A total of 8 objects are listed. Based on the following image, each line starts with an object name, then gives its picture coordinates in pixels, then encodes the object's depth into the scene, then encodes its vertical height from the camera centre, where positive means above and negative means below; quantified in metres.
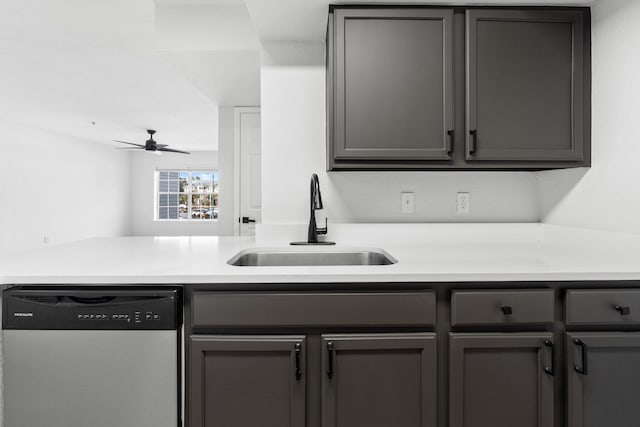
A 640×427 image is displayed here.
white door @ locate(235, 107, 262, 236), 4.45 +0.41
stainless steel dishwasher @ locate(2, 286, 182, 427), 1.16 -0.45
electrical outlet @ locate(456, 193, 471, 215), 2.04 +0.06
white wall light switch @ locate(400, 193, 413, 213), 2.04 +0.06
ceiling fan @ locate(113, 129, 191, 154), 6.27 +1.13
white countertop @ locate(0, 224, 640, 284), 1.19 -0.17
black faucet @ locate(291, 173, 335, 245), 1.88 +0.03
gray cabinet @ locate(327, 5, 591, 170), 1.68 +0.58
